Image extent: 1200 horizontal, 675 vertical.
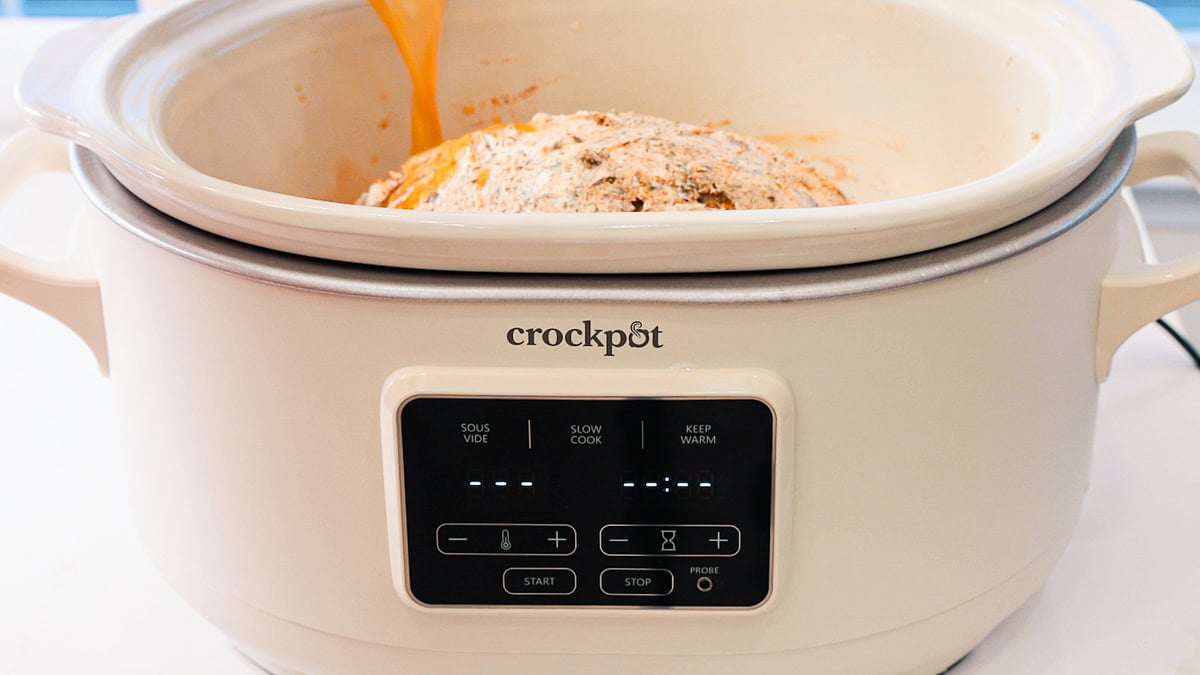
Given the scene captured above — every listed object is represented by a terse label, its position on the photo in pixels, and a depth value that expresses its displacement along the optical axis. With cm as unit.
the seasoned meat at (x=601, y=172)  65
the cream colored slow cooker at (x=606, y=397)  48
